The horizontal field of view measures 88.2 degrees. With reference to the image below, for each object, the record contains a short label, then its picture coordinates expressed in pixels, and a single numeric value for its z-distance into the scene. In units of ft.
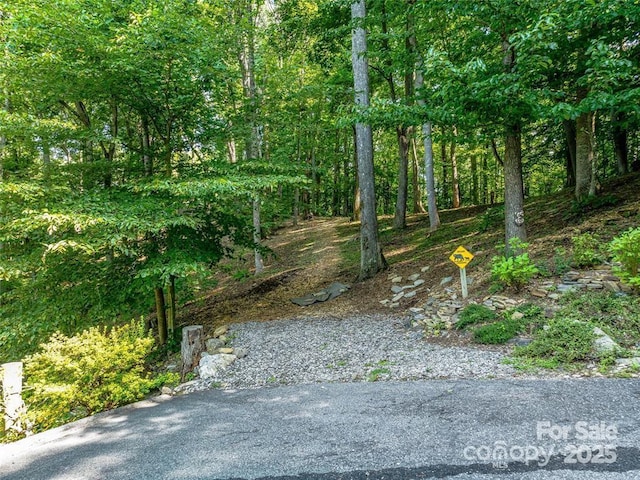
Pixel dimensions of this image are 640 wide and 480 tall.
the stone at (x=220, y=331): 20.71
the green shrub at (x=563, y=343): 11.53
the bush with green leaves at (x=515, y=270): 16.22
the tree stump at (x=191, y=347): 16.31
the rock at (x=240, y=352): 17.16
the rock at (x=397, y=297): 22.81
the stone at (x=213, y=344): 17.94
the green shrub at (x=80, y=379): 12.27
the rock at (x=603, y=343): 11.31
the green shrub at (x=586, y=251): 16.87
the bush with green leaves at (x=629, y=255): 13.50
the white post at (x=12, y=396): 11.71
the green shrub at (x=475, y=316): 15.59
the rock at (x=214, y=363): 15.48
